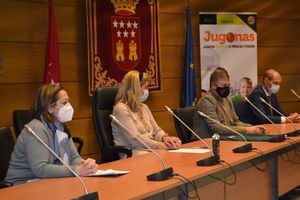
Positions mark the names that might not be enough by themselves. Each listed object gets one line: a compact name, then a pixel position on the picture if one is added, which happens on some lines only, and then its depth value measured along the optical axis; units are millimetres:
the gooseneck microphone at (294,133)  4059
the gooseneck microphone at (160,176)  2465
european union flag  5863
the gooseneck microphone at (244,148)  3273
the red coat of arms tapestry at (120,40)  4992
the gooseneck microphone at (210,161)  2830
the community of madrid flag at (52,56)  4469
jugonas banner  6137
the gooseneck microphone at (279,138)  3728
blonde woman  3891
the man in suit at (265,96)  5113
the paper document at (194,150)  3354
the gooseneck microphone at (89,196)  2023
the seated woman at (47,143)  2648
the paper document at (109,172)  2633
